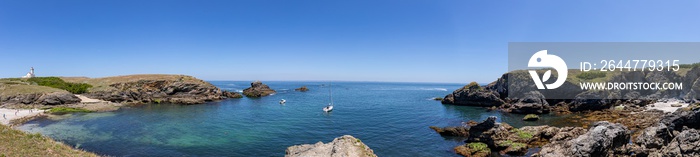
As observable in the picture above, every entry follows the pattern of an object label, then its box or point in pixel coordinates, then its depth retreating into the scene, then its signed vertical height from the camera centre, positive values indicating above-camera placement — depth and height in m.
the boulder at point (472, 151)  34.66 -7.60
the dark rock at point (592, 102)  71.38 -4.14
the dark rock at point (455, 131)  45.16 -7.04
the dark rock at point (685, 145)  24.56 -4.79
